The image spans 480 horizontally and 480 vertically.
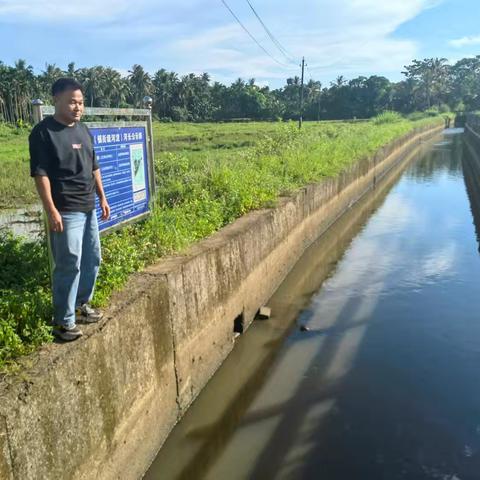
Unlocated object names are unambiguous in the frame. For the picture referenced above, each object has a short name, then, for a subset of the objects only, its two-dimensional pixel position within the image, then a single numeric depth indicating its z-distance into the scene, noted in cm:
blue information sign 461
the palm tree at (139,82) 7525
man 313
